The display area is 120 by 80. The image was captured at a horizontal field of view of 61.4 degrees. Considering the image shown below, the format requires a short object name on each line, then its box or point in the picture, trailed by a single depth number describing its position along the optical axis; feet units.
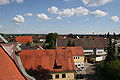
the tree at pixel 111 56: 70.91
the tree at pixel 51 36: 207.82
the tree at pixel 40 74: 44.56
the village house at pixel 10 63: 12.49
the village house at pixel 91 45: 139.76
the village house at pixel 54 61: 62.48
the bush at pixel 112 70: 61.51
